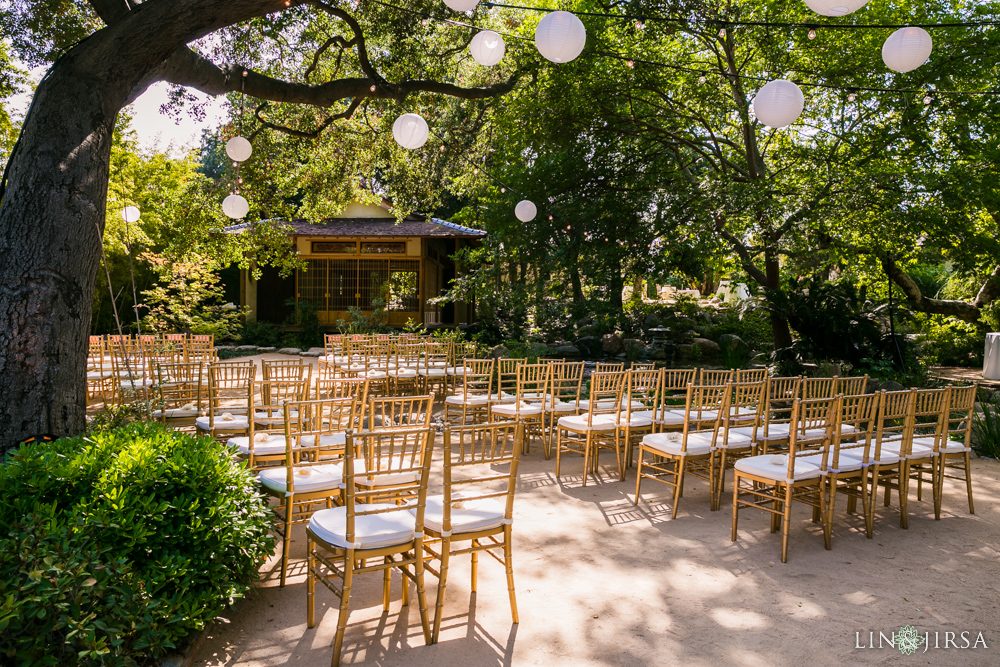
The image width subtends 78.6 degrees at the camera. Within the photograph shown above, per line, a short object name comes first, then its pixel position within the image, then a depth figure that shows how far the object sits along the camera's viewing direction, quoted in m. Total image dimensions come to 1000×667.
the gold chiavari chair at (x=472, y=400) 6.72
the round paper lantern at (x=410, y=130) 7.07
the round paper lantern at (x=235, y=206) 8.16
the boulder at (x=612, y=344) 14.60
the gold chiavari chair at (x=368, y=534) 2.59
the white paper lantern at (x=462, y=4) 5.12
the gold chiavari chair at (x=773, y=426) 4.84
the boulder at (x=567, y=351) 13.89
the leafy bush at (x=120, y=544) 2.06
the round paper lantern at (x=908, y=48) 5.17
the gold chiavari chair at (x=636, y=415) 5.50
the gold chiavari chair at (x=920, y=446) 4.40
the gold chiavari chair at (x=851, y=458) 4.03
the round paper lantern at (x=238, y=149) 7.21
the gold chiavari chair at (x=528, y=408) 6.15
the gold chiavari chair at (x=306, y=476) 3.27
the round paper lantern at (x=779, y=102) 5.48
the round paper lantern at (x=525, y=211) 10.36
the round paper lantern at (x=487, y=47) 6.76
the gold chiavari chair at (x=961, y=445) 4.64
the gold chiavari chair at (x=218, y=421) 4.73
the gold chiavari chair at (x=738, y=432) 4.71
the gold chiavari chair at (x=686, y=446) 4.58
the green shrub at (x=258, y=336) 17.47
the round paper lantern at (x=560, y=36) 5.34
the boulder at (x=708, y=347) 15.25
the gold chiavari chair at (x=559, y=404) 6.27
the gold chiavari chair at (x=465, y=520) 2.76
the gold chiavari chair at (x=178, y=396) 5.61
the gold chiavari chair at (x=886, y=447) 4.22
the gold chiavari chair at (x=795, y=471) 3.83
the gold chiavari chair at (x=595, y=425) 5.46
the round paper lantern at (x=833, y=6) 4.53
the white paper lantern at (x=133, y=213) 7.70
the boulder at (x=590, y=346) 14.29
